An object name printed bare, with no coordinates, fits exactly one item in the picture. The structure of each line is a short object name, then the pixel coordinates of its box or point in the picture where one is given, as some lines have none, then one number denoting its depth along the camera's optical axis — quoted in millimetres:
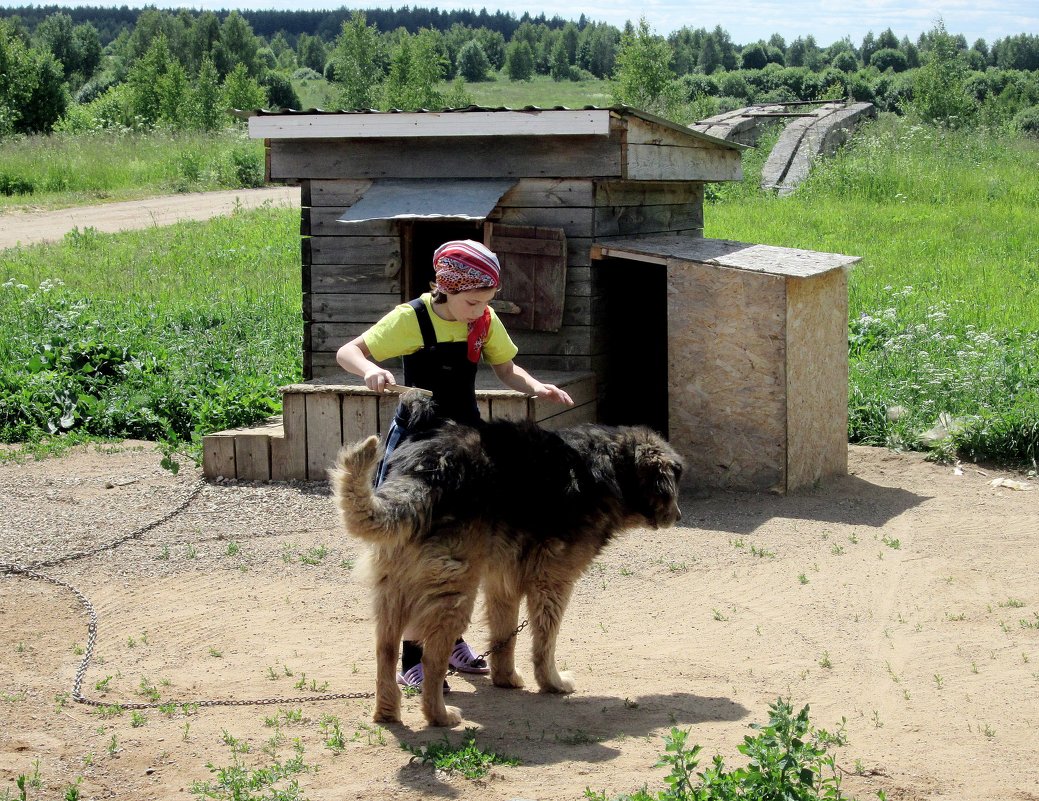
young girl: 4426
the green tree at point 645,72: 32125
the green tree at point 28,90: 35125
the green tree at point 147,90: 42375
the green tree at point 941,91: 31781
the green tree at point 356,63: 48219
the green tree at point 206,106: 38156
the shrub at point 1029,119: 39719
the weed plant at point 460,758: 3836
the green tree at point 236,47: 74188
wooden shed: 8008
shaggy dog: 4125
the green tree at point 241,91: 44938
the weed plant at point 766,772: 3209
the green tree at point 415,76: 43909
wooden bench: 8109
